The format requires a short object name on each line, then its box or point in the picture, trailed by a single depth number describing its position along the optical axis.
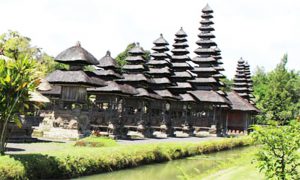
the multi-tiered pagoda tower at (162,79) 42.38
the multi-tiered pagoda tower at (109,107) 32.88
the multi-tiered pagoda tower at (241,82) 70.56
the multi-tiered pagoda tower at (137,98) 37.62
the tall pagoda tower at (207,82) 49.22
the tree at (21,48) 48.02
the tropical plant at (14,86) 14.39
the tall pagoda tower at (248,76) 74.68
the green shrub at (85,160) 14.11
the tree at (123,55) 68.99
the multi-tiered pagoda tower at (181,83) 47.41
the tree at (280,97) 67.06
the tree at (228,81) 114.53
